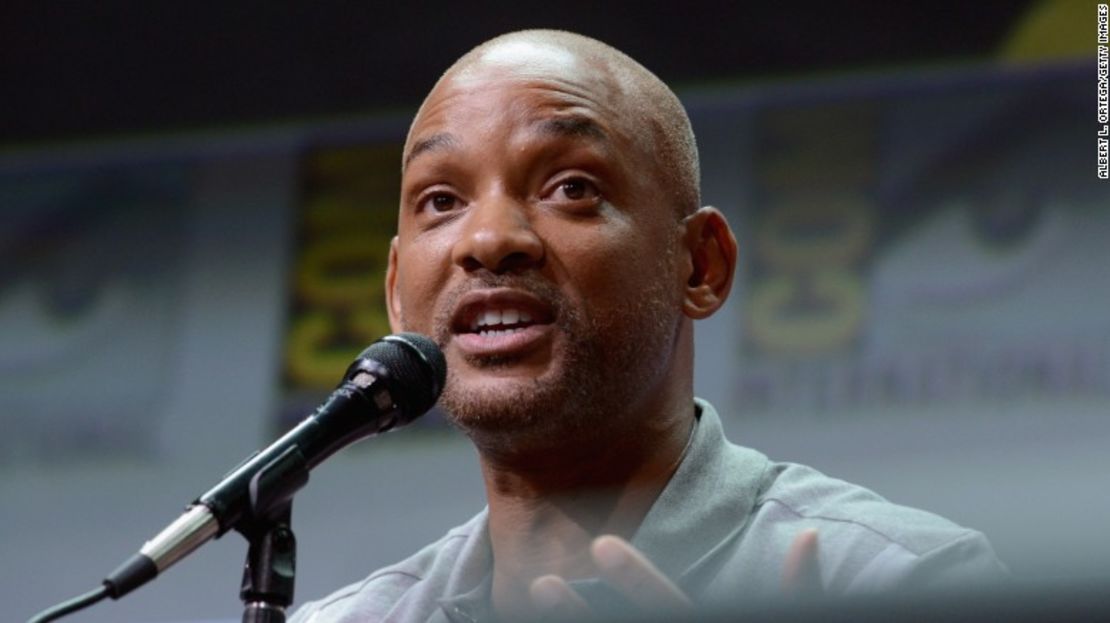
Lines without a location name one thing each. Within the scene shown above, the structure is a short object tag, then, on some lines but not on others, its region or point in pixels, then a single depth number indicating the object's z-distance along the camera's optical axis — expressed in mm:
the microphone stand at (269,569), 3121
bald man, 3326
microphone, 3094
